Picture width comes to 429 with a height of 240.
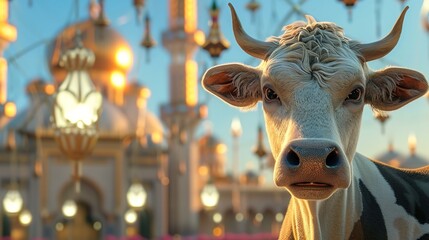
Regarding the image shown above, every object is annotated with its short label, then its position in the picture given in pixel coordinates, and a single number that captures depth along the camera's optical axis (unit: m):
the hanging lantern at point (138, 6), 8.14
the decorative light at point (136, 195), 14.94
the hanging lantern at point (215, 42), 7.14
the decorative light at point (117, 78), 30.44
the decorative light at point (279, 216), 33.16
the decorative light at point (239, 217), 35.09
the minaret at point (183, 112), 30.22
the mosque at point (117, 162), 24.62
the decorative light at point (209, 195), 16.39
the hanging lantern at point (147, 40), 8.90
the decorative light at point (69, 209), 15.89
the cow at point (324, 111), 2.22
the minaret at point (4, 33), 25.48
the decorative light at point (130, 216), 20.61
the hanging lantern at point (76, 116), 5.97
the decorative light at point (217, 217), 32.15
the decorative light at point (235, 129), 19.34
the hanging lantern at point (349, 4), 5.39
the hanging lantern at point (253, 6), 8.00
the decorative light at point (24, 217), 20.02
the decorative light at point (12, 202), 14.48
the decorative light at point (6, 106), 11.41
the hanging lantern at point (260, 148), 10.54
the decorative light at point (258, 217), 40.28
